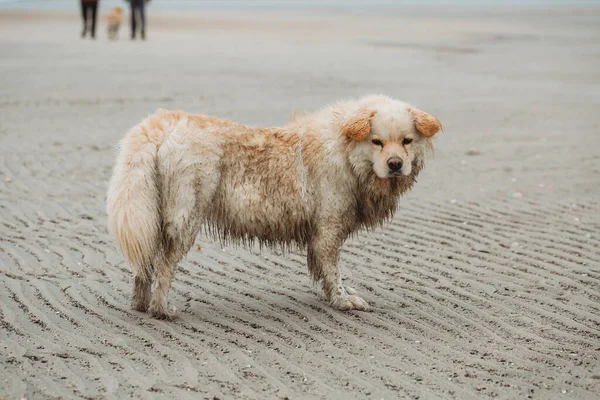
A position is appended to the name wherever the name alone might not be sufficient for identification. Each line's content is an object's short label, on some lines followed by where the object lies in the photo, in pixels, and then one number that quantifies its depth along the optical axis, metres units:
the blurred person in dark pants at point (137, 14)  29.99
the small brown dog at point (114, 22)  29.83
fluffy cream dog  6.37
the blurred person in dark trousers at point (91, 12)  30.64
